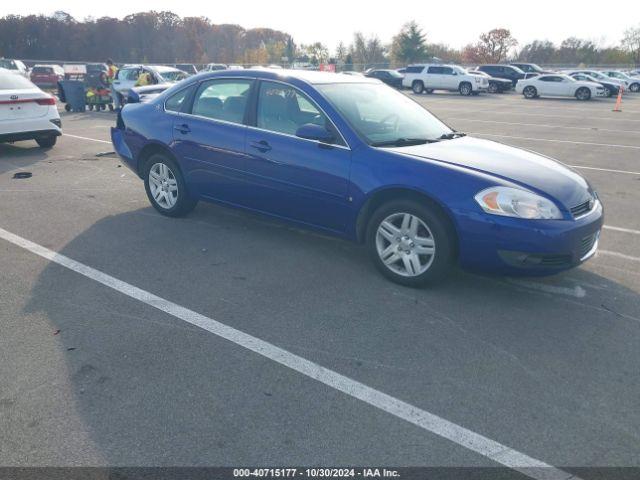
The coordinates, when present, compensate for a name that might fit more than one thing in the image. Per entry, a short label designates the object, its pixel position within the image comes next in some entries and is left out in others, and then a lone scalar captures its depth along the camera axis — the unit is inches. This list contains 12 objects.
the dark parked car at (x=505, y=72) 1446.9
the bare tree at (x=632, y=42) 2828.2
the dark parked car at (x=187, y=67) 1422.2
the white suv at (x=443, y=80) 1279.5
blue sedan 164.7
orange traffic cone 912.9
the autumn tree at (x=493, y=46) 3161.9
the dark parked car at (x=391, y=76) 1459.2
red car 1427.2
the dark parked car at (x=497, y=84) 1357.0
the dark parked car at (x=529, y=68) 1491.6
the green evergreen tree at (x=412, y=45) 2768.2
